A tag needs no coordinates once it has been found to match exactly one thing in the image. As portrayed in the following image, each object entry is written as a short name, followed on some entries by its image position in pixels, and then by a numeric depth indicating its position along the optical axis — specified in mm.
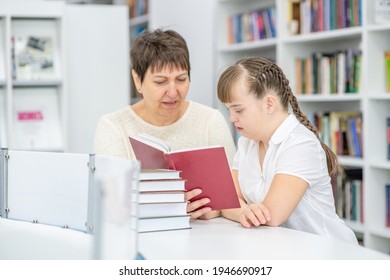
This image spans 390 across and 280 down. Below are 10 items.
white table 2811
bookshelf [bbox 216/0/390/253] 6607
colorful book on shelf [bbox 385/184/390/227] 6728
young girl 3560
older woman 4330
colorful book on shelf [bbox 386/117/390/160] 6701
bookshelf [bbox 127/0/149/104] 9915
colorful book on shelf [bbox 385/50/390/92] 6607
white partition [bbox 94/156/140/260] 2118
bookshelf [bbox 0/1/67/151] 7631
